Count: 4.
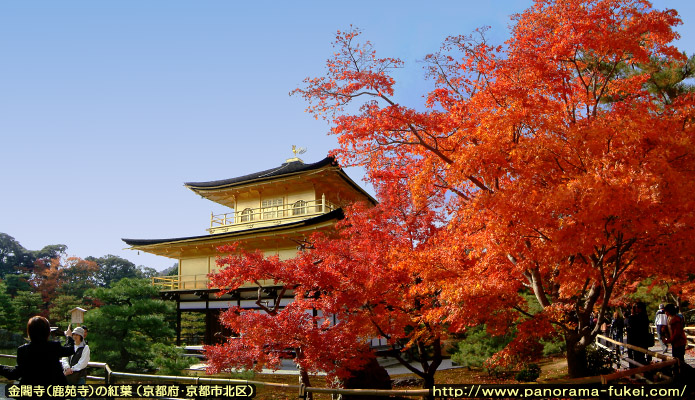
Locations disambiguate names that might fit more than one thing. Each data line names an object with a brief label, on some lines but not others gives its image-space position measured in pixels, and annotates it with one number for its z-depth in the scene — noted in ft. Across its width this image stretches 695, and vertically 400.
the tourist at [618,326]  48.73
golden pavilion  71.93
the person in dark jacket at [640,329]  33.04
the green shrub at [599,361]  38.03
